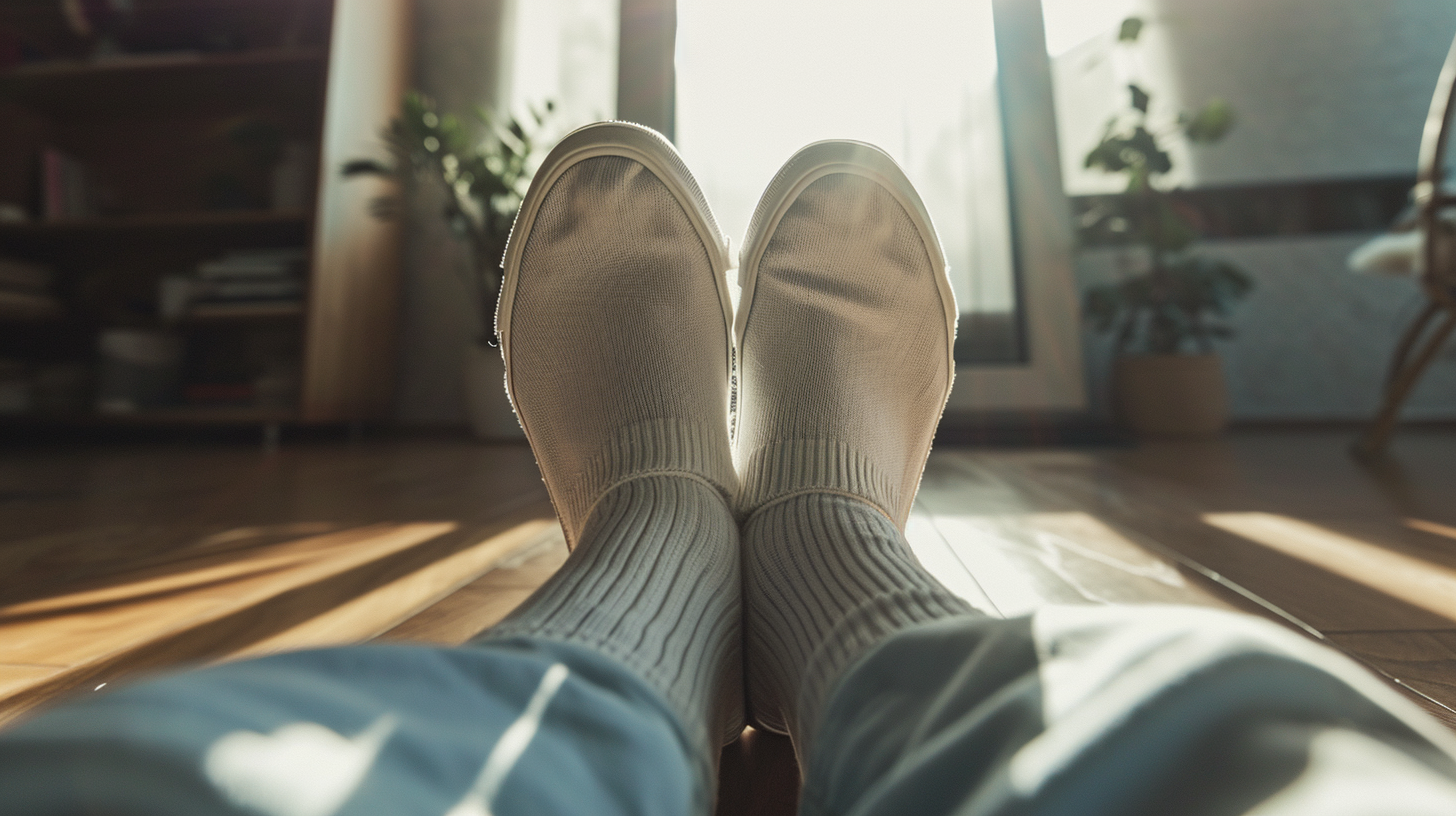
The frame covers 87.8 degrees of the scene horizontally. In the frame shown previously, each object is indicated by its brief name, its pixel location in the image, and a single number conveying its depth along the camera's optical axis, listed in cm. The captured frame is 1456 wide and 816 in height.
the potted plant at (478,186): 158
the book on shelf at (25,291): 170
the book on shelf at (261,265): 166
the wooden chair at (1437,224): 106
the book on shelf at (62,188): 180
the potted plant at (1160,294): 156
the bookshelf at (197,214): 166
